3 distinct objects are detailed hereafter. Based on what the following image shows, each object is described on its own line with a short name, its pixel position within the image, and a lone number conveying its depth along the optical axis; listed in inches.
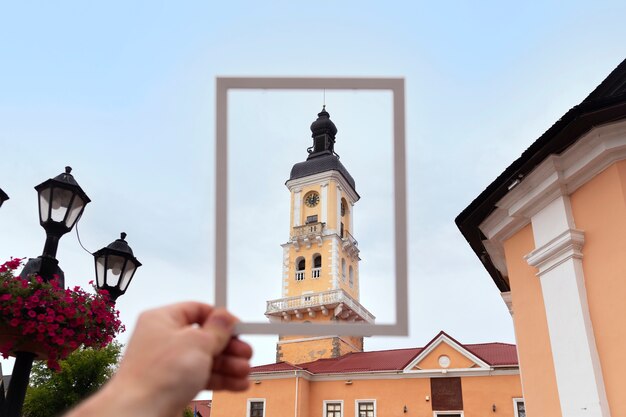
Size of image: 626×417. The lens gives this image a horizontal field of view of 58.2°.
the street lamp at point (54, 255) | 214.7
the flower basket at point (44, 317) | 197.3
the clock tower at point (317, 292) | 1357.0
